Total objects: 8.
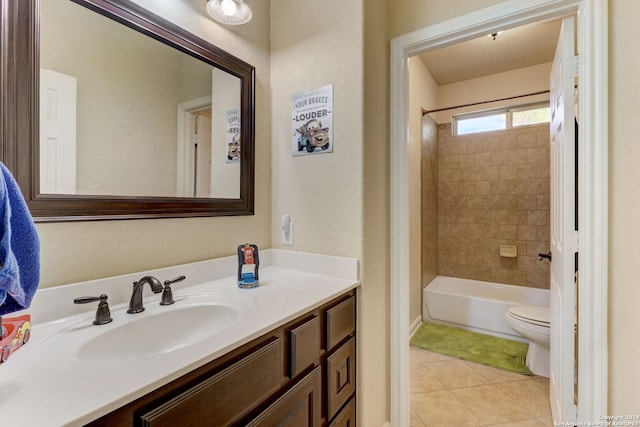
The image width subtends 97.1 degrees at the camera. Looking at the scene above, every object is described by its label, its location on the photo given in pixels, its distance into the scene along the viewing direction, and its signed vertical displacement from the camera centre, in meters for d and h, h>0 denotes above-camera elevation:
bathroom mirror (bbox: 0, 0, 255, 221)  0.83 +0.37
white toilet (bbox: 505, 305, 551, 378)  1.92 -0.82
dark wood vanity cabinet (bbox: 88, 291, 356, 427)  0.59 -0.46
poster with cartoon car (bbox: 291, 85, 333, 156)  1.41 +0.48
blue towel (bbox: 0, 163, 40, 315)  0.50 -0.06
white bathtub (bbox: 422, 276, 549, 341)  2.54 -0.85
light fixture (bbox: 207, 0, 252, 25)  1.23 +0.90
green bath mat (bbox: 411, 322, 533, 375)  2.13 -1.11
